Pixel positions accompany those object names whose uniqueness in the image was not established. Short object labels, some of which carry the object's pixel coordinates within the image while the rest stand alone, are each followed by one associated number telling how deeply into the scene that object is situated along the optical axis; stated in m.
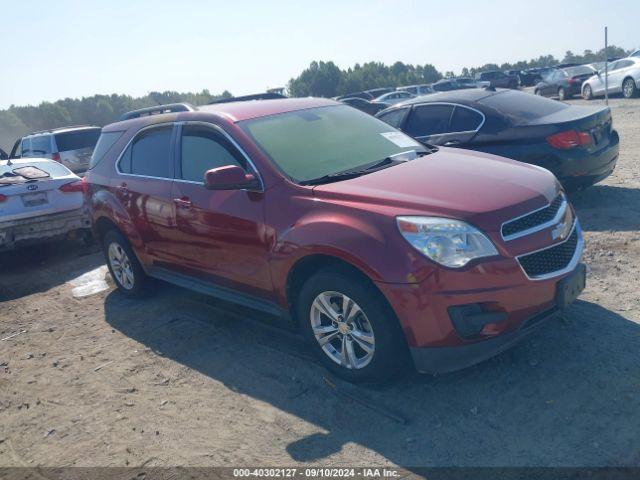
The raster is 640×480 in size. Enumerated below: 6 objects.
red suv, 3.56
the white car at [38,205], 8.20
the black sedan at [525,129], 6.79
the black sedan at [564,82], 27.22
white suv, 13.65
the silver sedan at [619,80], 22.05
